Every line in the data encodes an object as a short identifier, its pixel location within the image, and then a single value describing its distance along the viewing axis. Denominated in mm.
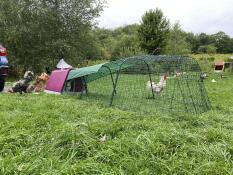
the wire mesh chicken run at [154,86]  3600
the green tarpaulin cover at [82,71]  4054
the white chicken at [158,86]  4407
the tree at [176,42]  14372
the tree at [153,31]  13899
